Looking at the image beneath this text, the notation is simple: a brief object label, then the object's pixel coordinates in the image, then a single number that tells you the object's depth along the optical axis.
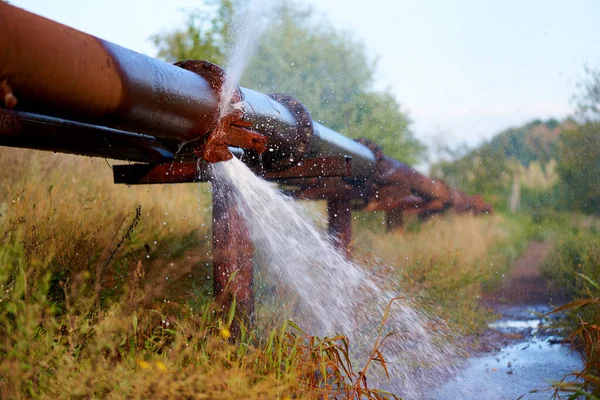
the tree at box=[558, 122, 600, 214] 12.05
